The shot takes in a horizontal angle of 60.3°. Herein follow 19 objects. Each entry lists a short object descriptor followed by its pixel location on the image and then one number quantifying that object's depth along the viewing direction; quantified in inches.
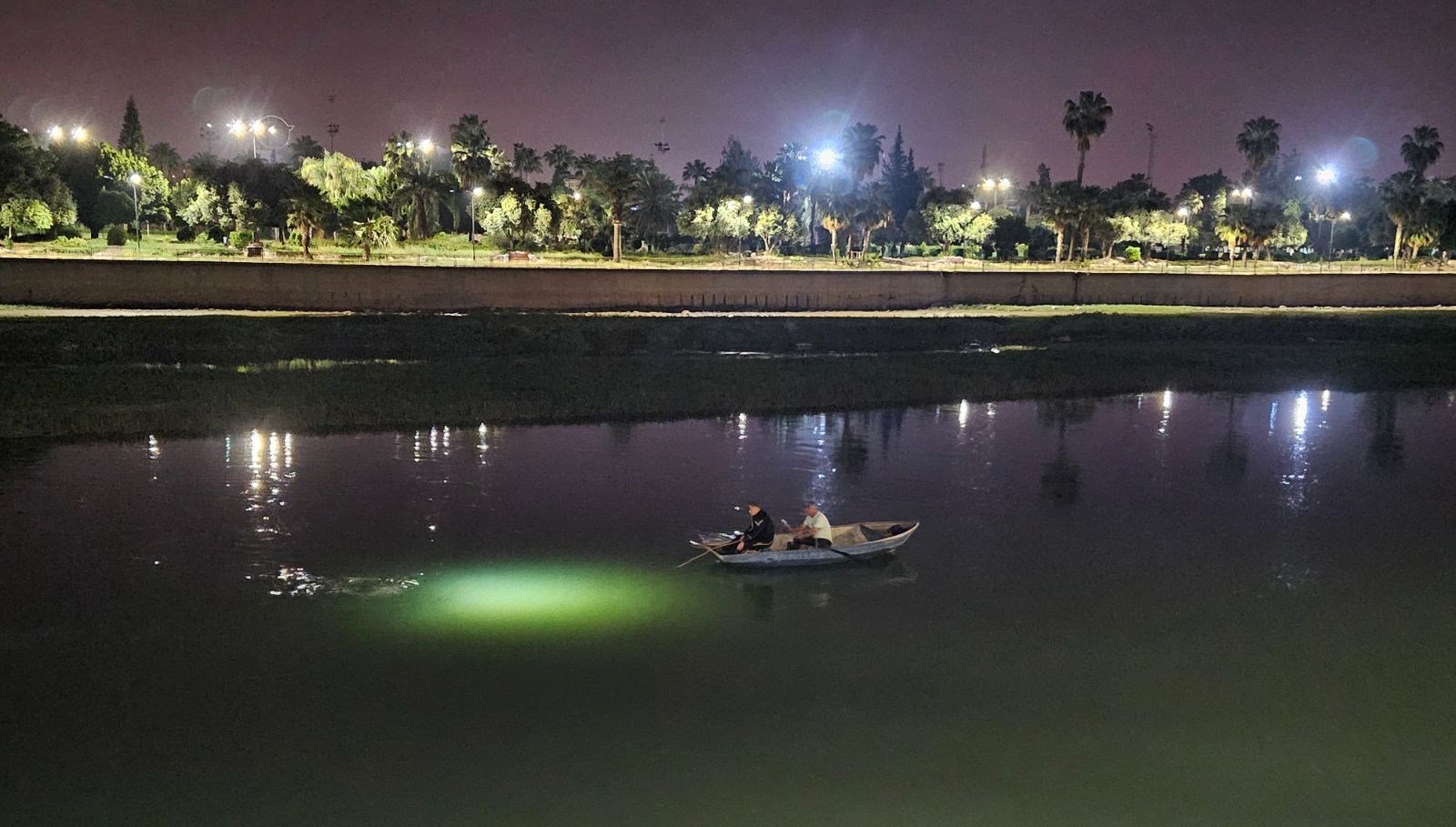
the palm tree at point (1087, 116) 4702.3
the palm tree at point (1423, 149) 5196.9
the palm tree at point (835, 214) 4379.9
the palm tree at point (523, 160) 5679.1
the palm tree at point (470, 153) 4835.1
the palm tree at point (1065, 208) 4220.0
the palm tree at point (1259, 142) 5324.8
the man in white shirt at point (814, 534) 882.1
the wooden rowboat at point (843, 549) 874.8
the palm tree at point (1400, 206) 4212.6
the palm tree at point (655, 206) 4756.4
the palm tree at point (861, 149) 5078.7
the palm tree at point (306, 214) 3425.2
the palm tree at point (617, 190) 3779.5
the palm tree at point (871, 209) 4394.7
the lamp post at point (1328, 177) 4657.2
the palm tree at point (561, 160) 5485.7
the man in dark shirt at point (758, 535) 872.9
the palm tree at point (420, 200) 4483.3
